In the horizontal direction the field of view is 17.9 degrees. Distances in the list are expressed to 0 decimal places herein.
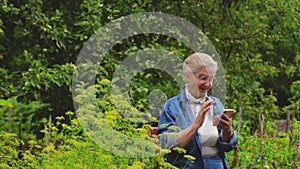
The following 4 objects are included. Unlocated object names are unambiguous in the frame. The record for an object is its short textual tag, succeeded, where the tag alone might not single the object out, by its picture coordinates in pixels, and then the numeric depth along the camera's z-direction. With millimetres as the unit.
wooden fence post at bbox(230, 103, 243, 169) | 8190
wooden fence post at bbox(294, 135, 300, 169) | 7960
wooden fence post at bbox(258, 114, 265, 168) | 8367
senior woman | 5477
